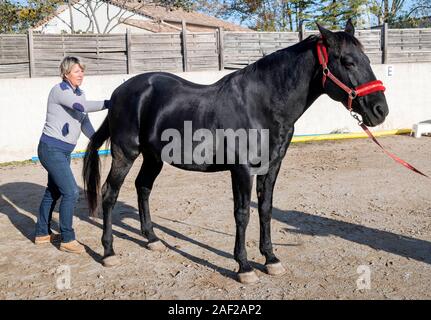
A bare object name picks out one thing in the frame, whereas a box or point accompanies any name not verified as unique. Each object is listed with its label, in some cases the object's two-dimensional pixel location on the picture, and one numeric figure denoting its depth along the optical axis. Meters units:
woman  3.73
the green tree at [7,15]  16.02
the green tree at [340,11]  20.05
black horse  2.95
